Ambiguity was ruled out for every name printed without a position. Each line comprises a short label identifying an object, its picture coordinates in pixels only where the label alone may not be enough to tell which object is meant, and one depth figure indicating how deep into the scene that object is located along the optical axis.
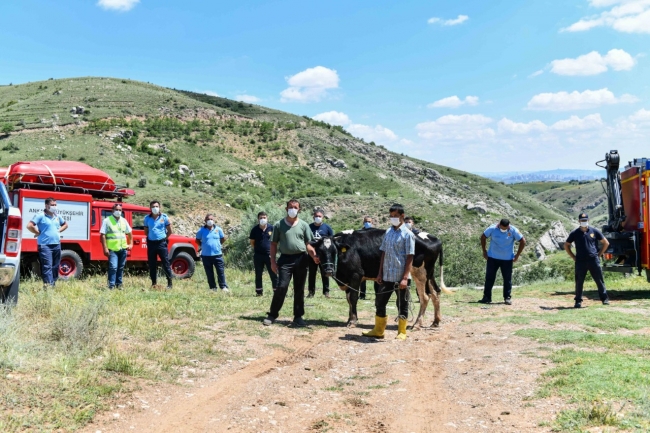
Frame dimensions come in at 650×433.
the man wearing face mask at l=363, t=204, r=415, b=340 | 8.48
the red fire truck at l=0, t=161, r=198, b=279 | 13.49
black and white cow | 9.79
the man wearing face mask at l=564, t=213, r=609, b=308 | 12.16
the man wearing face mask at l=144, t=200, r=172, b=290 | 12.75
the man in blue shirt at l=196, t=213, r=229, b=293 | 13.00
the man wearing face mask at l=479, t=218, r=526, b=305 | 12.80
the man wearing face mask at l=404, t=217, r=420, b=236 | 11.32
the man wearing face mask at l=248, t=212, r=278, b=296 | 12.58
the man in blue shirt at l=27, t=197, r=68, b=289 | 11.03
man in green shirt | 9.40
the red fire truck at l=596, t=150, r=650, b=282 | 14.02
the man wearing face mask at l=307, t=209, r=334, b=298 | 12.55
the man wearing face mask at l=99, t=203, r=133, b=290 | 11.96
